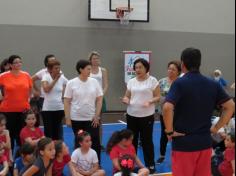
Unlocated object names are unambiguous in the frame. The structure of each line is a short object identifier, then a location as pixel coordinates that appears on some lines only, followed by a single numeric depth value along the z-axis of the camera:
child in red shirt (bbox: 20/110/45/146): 5.11
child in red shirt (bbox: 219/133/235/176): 3.95
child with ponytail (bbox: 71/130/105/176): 4.62
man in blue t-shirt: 3.14
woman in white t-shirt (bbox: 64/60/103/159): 4.79
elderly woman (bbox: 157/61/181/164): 5.19
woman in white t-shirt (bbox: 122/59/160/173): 4.88
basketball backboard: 9.96
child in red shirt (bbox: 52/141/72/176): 4.41
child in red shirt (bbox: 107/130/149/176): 4.62
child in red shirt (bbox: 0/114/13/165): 4.74
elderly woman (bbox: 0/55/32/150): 5.16
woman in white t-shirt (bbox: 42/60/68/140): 5.41
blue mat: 5.39
